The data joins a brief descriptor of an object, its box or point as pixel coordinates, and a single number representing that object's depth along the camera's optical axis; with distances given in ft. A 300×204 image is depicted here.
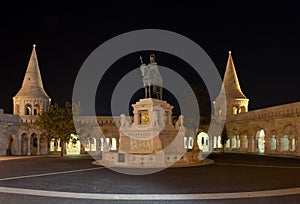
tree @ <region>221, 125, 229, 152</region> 127.92
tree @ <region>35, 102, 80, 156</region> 101.71
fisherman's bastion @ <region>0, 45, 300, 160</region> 106.01
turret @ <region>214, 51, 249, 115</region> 146.92
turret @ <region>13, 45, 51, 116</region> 123.44
